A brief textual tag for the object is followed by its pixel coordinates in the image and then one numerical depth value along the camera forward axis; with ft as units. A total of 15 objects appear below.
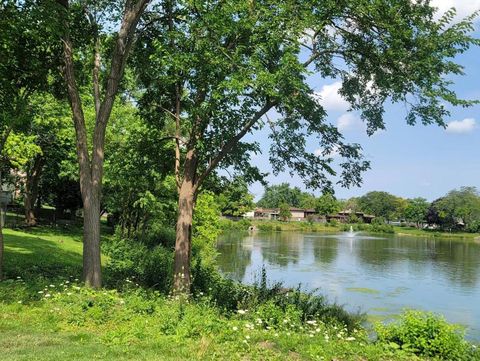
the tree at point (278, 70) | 33.32
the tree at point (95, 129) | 36.52
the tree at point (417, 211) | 429.38
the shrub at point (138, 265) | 48.14
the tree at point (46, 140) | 84.86
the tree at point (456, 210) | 381.19
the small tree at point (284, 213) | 420.36
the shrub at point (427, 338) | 27.78
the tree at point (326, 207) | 467.81
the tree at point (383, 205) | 494.59
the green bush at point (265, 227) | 349.00
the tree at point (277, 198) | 531.91
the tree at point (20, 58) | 34.42
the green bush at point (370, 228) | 394.89
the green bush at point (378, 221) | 426.92
